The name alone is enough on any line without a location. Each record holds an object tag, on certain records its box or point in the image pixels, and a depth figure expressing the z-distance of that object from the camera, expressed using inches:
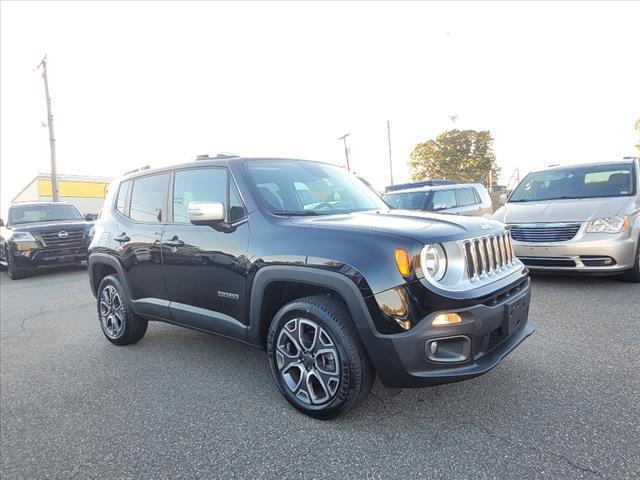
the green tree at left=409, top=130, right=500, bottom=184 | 1389.0
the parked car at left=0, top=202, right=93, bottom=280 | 379.9
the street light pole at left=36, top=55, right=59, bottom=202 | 722.2
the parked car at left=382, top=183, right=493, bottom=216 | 355.9
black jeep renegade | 90.5
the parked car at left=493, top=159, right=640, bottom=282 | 205.3
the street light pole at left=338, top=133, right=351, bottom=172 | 1142.3
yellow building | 1390.6
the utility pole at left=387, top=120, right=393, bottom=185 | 1393.9
